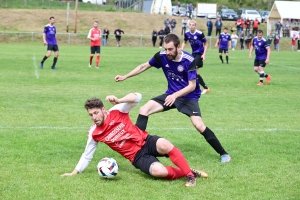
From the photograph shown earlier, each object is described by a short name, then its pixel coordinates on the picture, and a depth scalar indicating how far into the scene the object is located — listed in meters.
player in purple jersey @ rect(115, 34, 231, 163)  7.32
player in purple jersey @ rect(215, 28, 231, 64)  29.33
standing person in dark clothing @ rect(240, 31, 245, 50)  48.48
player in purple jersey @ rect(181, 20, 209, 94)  16.22
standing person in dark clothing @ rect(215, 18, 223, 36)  48.91
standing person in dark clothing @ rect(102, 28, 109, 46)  45.84
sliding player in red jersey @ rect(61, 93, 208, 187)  6.48
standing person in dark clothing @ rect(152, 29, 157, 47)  46.13
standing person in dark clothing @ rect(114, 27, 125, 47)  46.09
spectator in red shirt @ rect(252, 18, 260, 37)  49.22
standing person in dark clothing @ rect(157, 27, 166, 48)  46.72
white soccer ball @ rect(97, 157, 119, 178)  6.41
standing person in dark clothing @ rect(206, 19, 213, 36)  49.25
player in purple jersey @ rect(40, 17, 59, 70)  22.23
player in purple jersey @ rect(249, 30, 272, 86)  18.42
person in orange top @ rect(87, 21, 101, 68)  23.31
